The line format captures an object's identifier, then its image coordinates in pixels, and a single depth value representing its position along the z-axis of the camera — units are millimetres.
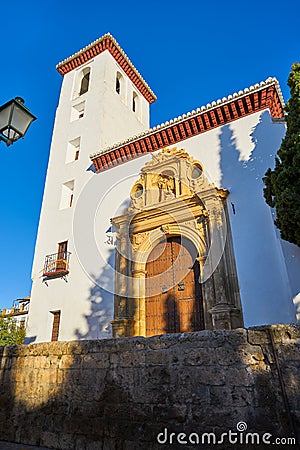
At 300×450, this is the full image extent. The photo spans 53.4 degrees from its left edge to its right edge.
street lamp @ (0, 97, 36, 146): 3275
